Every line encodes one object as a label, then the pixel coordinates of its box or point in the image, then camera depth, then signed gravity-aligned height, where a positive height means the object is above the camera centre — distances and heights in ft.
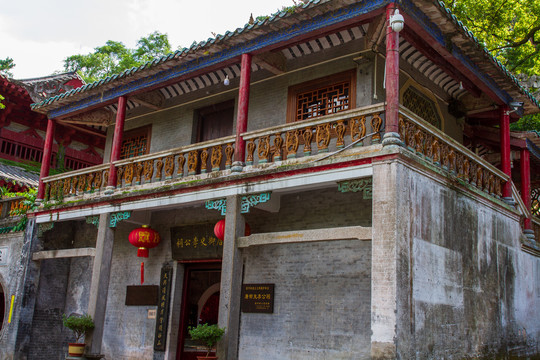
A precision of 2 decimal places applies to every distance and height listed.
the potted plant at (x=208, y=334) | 27.50 -0.92
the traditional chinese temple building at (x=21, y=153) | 44.04 +15.52
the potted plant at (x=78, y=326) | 34.19 -1.12
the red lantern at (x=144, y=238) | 38.40 +5.02
